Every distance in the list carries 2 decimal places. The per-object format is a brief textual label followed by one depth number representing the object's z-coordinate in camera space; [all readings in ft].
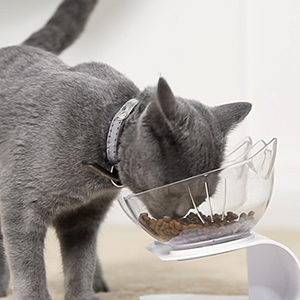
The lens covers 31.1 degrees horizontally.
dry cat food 3.57
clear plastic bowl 3.47
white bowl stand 3.68
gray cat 3.43
